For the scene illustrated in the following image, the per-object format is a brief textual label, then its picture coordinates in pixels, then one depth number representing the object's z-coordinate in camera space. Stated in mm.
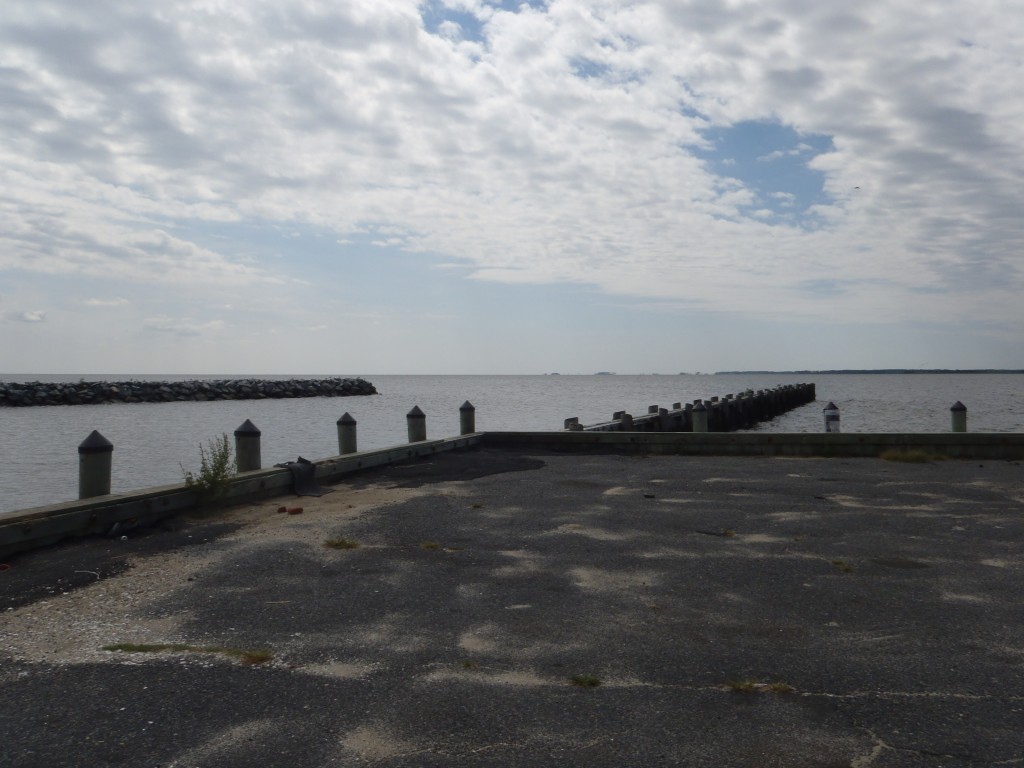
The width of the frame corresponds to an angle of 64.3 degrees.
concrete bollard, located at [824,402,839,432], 18328
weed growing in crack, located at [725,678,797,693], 4203
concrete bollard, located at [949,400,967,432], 16975
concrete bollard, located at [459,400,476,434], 18250
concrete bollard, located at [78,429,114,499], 8836
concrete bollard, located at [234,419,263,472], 11086
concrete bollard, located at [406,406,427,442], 15828
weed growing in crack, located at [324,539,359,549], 7617
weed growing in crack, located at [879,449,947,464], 14227
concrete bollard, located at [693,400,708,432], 19250
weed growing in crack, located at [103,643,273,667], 4695
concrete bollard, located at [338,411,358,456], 13977
